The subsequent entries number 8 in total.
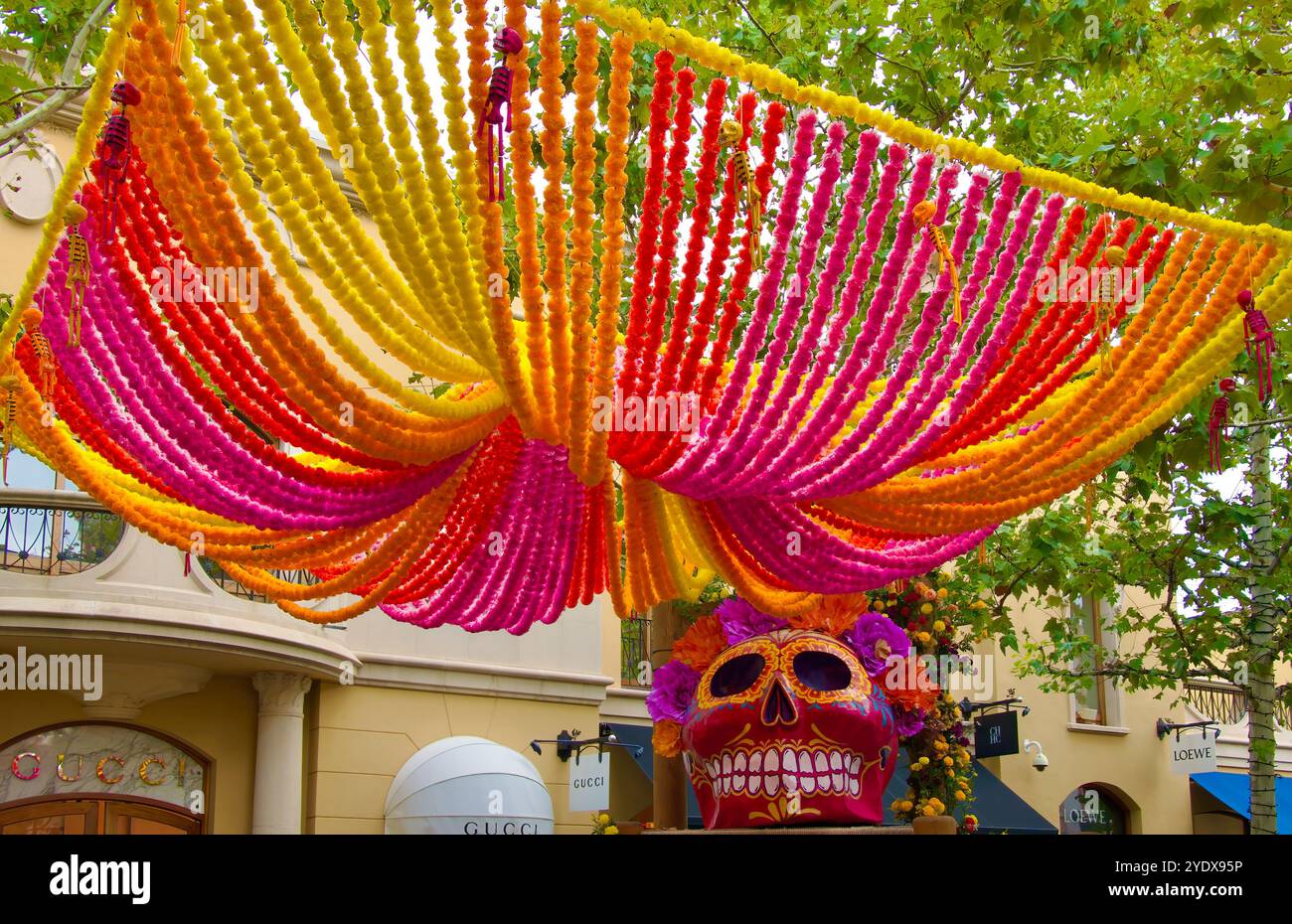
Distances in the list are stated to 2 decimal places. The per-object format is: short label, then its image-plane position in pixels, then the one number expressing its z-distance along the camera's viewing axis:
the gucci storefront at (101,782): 11.34
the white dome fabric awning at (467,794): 12.87
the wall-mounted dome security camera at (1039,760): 16.39
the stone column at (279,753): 12.52
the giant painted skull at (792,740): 5.71
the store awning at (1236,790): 19.02
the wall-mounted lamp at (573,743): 14.49
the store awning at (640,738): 15.12
